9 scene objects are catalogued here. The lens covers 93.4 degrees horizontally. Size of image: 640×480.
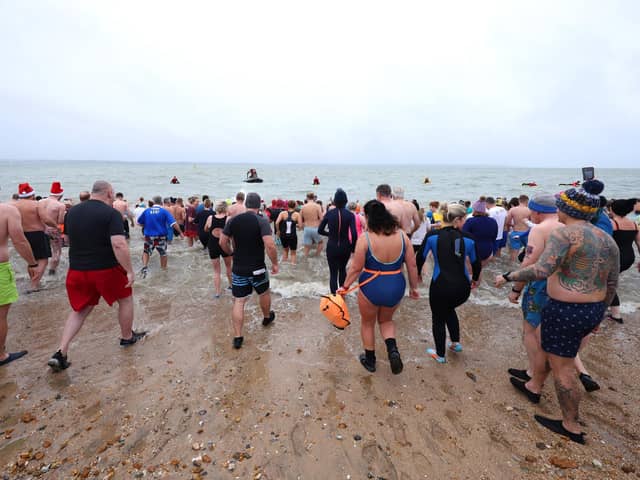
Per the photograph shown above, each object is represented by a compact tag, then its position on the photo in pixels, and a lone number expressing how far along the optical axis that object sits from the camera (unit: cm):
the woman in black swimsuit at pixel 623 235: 436
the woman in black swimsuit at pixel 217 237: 552
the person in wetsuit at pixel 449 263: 327
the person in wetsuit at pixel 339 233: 485
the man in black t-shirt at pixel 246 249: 388
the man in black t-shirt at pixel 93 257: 331
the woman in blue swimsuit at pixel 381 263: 305
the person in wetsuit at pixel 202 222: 672
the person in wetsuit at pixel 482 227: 557
